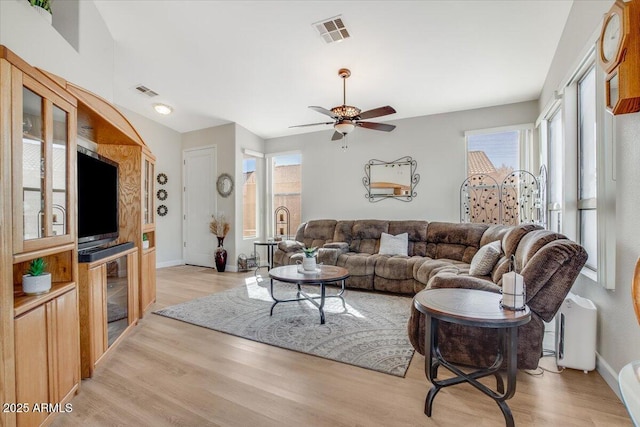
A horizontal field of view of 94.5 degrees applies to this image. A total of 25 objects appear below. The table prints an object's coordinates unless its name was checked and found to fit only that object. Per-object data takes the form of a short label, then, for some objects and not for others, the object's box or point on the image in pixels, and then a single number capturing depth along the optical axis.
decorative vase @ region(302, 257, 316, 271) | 3.33
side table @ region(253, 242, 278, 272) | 5.25
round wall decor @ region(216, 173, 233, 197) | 5.84
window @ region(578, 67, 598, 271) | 2.48
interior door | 6.15
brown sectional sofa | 1.87
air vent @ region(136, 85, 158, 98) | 4.77
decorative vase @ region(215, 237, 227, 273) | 5.71
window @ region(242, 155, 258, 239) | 6.19
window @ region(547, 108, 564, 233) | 3.43
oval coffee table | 3.04
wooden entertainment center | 1.35
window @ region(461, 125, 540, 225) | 4.39
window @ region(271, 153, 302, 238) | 6.36
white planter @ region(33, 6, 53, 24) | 2.33
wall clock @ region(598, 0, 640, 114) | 1.30
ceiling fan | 3.27
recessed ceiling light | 5.16
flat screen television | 2.26
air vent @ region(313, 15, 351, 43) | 2.98
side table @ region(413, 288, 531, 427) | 1.53
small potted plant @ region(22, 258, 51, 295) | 1.61
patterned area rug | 2.44
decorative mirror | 5.21
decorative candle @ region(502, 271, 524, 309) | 1.63
